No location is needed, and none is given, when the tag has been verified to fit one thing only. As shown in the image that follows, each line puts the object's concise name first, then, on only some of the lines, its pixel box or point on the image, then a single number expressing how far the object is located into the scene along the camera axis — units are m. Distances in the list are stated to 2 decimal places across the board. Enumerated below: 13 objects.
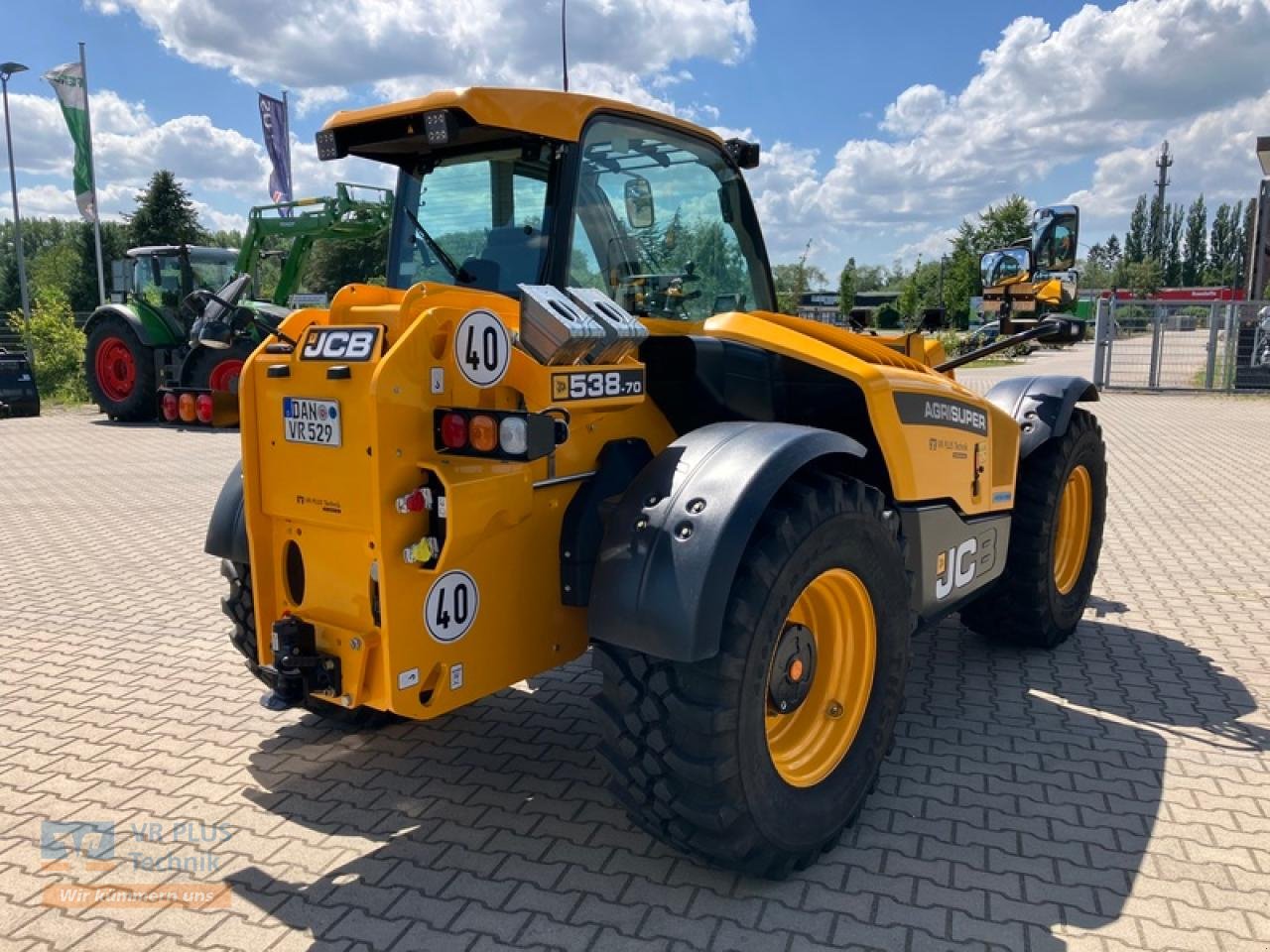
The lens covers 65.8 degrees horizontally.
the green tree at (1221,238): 95.69
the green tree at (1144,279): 74.12
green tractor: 14.59
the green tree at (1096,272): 85.50
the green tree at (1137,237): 93.88
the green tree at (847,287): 51.94
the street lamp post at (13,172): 23.89
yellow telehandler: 2.67
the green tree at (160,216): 47.88
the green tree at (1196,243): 93.19
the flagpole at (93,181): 23.24
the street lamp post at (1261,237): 21.27
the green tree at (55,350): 22.55
